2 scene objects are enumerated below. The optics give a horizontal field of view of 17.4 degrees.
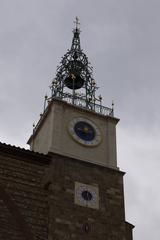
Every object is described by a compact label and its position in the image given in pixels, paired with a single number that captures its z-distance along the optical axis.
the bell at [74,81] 27.69
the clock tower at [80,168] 20.67
